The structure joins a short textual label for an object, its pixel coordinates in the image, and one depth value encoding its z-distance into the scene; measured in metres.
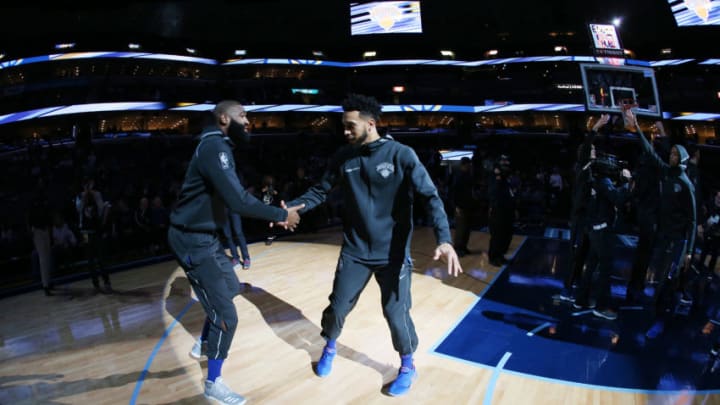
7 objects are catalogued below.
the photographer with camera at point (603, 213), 4.24
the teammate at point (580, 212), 4.49
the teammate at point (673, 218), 4.20
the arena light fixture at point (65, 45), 21.50
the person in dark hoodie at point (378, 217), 2.86
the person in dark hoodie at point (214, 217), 2.66
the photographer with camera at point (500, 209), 6.54
